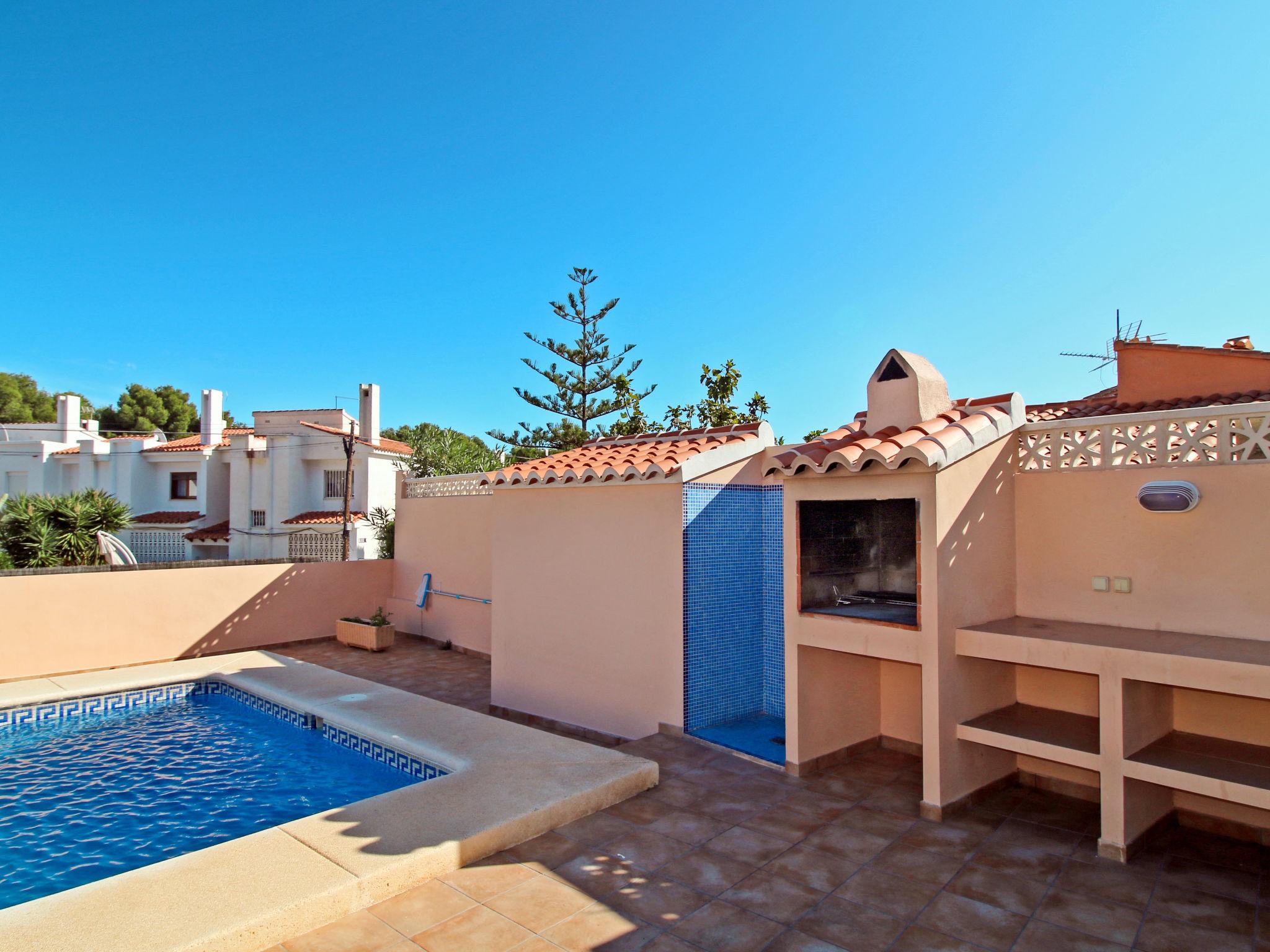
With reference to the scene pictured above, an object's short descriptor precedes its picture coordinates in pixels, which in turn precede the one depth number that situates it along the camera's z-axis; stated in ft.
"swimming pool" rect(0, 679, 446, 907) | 15.08
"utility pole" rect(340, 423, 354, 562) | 51.30
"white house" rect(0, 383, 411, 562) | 74.49
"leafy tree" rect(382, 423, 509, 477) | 58.90
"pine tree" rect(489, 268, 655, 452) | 67.72
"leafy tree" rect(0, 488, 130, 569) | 38.73
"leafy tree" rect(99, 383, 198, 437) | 114.83
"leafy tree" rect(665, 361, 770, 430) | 61.14
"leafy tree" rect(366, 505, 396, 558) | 49.44
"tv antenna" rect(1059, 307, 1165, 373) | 41.45
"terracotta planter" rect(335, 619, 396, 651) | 36.22
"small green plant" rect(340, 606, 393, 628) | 37.03
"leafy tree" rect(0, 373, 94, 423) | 118.32
